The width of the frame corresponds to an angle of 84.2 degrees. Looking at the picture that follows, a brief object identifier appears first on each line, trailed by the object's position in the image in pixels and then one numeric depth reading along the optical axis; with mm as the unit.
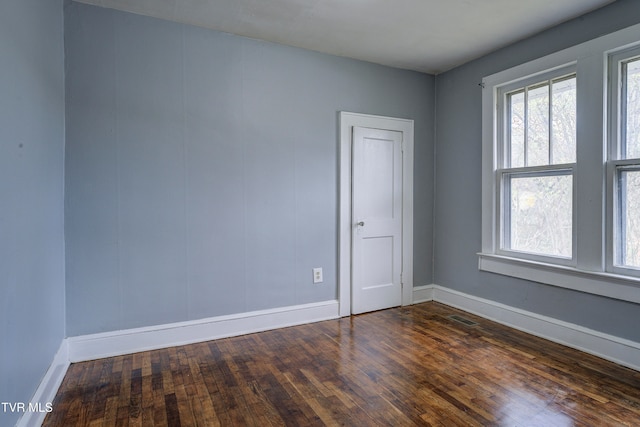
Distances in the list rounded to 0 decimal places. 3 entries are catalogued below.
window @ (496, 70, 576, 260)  2879
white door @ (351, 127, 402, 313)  3605
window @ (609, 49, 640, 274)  2479
